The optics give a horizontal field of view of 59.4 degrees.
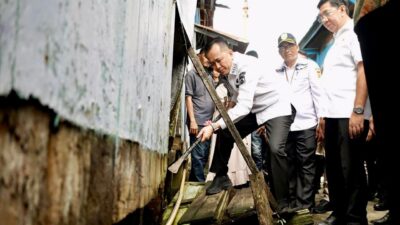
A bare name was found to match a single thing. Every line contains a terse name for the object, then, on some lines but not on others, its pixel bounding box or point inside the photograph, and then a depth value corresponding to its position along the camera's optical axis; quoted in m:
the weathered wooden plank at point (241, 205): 3.48
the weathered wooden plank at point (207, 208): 3.26
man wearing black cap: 4.32
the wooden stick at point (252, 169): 3.22
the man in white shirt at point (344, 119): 2.93
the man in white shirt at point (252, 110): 3.82
